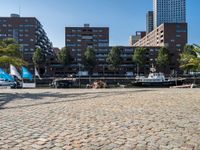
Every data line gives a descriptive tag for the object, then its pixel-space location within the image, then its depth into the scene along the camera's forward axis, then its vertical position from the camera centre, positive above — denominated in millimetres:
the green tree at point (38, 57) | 59643 +7315
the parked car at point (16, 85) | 23810 -1247
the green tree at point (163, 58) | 56747 +6698
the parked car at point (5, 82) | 26373 -911
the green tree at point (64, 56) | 59802 +7758
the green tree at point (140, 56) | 57994 +7565
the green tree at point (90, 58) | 60294 +7038
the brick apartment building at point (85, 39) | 71635 +18119
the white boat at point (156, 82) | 30361 -947
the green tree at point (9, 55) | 15434 +2261
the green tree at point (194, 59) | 12126 +1355
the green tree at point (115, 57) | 59040 +7317
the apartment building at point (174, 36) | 72841 +18838
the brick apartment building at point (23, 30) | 71128 +20840
